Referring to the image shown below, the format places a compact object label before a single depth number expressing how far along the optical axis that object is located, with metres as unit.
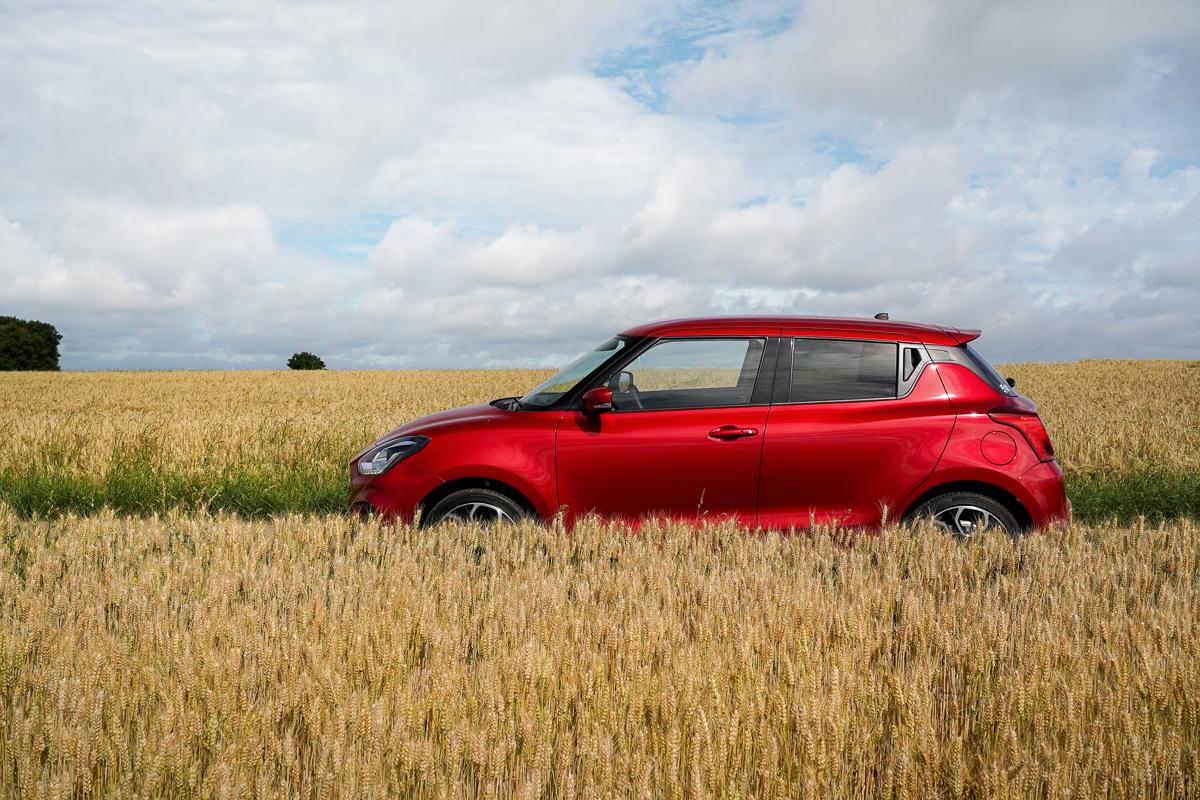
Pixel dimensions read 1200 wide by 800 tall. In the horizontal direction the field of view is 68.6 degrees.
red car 6.19
